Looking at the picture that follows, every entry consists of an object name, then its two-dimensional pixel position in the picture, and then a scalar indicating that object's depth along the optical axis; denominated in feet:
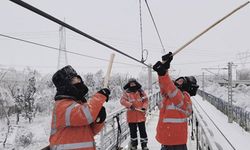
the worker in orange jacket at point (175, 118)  10.44
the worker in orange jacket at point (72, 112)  6.65
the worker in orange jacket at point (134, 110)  16.51
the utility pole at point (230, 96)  60.41
